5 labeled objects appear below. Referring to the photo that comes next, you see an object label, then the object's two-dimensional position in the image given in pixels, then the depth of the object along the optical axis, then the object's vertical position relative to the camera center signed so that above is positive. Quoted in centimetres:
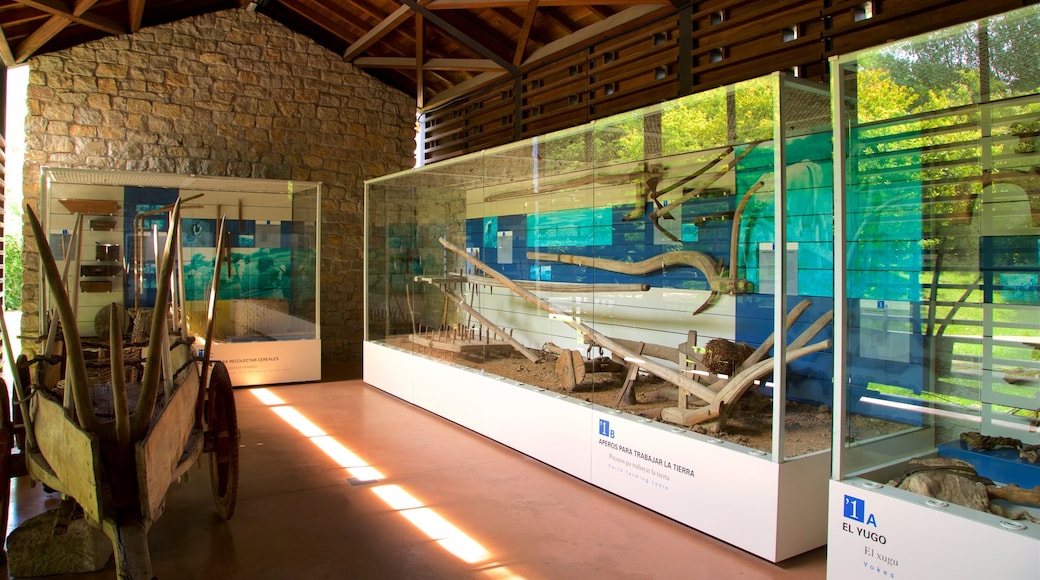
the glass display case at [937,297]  244 -10
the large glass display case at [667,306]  321 -21
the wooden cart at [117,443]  198 -58
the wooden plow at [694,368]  329 -56
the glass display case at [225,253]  695 +22
